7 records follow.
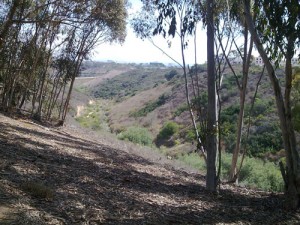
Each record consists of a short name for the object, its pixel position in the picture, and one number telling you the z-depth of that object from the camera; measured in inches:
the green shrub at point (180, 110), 1728.6
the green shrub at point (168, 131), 1525.6
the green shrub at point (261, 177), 619.5
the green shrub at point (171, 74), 2635.1
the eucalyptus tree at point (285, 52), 248.9
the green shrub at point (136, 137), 1195.3
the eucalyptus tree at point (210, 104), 320.8
